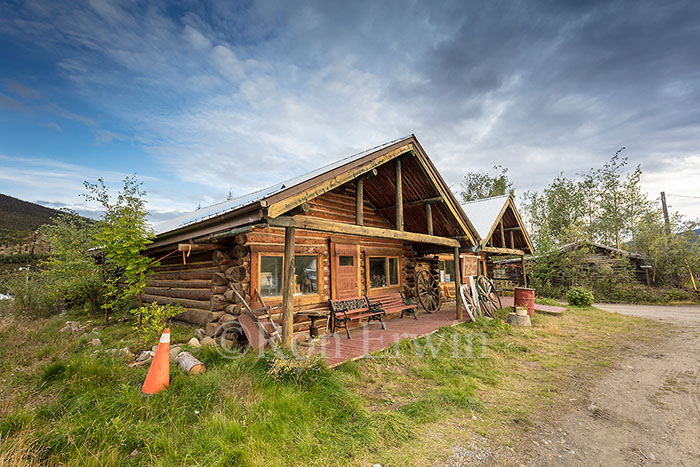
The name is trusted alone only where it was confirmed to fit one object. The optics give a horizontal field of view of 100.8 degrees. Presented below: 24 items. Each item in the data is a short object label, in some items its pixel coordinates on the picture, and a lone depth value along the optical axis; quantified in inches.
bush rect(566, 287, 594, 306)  556.4
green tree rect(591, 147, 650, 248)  1050.1
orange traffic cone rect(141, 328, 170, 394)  142.0
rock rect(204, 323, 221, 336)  239.9
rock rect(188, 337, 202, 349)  218.4
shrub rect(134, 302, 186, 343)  219.0
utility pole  795.4
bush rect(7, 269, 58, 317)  378.6
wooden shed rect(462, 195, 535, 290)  513.3
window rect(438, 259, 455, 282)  551.8
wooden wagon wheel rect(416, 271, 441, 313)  441.7
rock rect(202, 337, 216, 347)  220.2
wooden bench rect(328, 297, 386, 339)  295.3
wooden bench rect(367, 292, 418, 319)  350.9
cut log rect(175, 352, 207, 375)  166.2
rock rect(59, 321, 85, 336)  268.8
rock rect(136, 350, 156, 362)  194.3
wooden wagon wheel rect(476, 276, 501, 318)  409.1
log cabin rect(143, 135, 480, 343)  193.1
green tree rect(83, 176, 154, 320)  233.5
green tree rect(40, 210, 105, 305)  342.3
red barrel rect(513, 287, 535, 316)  419.8
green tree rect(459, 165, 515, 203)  1300.4
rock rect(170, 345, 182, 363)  194.7
